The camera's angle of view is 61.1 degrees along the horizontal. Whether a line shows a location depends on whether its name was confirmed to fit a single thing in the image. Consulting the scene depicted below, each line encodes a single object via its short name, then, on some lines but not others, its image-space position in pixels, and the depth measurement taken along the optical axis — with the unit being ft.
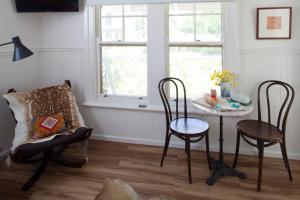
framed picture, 8.26
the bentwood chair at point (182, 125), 7.56
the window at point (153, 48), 9.03
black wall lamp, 6.96
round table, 7.27
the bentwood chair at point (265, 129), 7.11
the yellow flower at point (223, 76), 8.23
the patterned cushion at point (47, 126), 8.14
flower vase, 8.34
